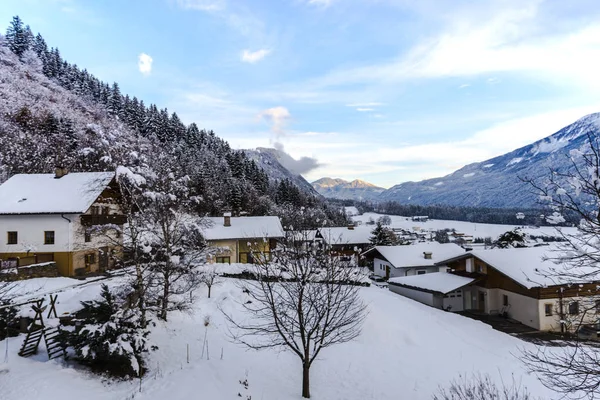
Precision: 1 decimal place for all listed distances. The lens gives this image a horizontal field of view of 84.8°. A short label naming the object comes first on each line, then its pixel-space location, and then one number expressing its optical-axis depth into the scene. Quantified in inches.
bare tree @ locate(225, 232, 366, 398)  494.3
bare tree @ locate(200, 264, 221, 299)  952.9
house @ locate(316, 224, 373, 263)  2448.3
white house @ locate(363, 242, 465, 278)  1835.6
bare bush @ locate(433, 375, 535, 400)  528.4
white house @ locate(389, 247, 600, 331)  1107.9
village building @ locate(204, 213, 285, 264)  1646.2
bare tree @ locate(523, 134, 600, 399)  290.0
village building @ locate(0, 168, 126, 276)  1154.0
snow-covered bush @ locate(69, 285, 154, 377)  486.0
